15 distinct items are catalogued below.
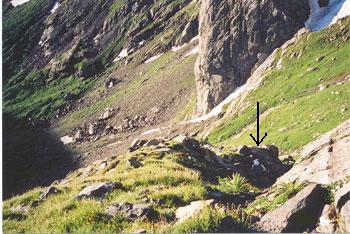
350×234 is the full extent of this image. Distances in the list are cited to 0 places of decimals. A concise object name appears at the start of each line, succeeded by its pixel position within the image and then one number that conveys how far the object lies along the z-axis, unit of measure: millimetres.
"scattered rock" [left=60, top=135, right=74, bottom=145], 178050
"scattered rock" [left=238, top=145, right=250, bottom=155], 39847
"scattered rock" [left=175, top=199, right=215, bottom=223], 15559
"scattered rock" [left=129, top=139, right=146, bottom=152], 40169
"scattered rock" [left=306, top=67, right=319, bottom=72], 92062
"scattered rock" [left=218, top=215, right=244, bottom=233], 14463
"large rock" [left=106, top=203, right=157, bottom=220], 16203
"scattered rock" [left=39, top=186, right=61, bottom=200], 20438
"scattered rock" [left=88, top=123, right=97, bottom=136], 176750
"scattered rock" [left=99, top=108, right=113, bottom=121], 183000
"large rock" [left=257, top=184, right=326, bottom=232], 15852
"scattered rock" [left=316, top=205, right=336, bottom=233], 15331
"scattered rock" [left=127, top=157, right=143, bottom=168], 26884
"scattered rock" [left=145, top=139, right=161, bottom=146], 37494
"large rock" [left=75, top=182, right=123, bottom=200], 18938
